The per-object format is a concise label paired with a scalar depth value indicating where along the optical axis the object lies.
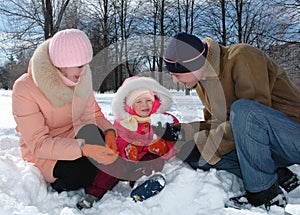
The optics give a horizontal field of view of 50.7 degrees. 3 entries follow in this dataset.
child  2.40
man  1.76
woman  1.96
